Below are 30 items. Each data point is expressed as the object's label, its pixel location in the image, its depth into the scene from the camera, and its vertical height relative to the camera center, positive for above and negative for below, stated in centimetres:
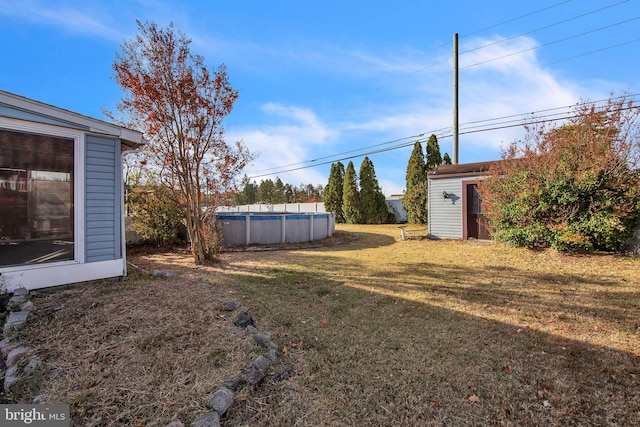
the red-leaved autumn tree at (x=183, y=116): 592 +217
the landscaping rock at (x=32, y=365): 222 -117
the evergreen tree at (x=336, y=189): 2311 +212
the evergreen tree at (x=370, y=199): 2136 +124
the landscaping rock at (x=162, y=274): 532 -108
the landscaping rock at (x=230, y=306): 370 -116
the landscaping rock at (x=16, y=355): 237 -116
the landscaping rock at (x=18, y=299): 357 -105
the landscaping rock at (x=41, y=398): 192 -122
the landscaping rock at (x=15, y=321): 284 -109
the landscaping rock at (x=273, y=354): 259 -126
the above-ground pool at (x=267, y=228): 988 -45
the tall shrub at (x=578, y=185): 686 +77
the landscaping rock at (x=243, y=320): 323 -118
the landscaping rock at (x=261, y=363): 238 -123
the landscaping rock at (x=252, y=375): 221 -124
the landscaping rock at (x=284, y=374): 234 -131
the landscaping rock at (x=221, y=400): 189 -123
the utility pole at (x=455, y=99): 1522 +624
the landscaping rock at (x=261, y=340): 278 -121
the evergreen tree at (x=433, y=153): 1936 +419
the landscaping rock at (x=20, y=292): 389 -103
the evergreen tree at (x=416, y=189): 1795 +167
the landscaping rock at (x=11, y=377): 208 -120
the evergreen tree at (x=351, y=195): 2170 +155
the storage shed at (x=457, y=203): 1033 +47
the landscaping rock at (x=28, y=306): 339 -107
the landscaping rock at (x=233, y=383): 210 -123
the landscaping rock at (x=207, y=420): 174 -124
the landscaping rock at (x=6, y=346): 252 -116
